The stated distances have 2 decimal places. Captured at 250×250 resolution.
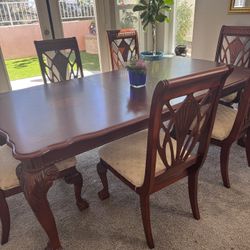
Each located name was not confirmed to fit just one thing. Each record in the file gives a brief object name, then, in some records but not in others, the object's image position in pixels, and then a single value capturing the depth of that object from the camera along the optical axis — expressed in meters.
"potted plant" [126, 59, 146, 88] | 1.53
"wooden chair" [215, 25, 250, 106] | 2.30
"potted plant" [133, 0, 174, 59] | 3.03
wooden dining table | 1.01
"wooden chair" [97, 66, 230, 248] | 0.95
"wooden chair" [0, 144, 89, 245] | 1.23
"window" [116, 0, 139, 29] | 3.32
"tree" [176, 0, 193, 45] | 3.41
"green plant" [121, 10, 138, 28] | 3.43
